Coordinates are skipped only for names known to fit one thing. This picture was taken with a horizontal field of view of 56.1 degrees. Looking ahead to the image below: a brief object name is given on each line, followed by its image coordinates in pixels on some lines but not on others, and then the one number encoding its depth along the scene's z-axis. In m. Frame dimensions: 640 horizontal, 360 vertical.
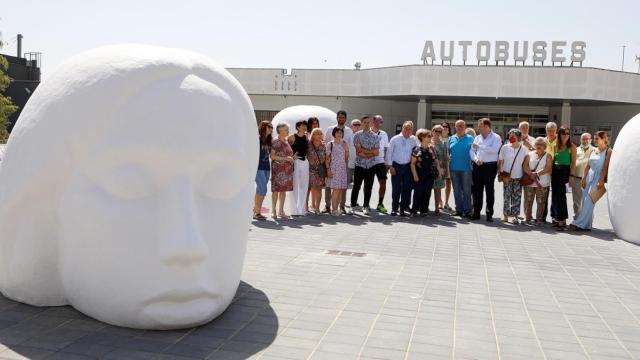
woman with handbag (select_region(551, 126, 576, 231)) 10.27
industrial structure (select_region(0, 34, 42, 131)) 34.34
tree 25.95
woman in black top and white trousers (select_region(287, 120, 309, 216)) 10.75
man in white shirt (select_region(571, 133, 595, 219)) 10.78
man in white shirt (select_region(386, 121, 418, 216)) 11.18
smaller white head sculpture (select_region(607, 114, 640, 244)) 9.39
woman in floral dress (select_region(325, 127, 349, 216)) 11.07
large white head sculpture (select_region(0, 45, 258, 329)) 4.32
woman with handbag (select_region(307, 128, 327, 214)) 10.79
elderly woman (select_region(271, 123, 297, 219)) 10.30
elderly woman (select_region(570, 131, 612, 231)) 10.05
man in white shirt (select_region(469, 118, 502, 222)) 10.81
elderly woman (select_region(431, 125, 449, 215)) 11.59
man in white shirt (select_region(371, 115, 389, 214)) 11.59
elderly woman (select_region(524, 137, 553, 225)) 10.48
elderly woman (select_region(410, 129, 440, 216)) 11.03
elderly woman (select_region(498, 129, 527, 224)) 10.59
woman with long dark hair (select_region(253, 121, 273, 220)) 10.18
